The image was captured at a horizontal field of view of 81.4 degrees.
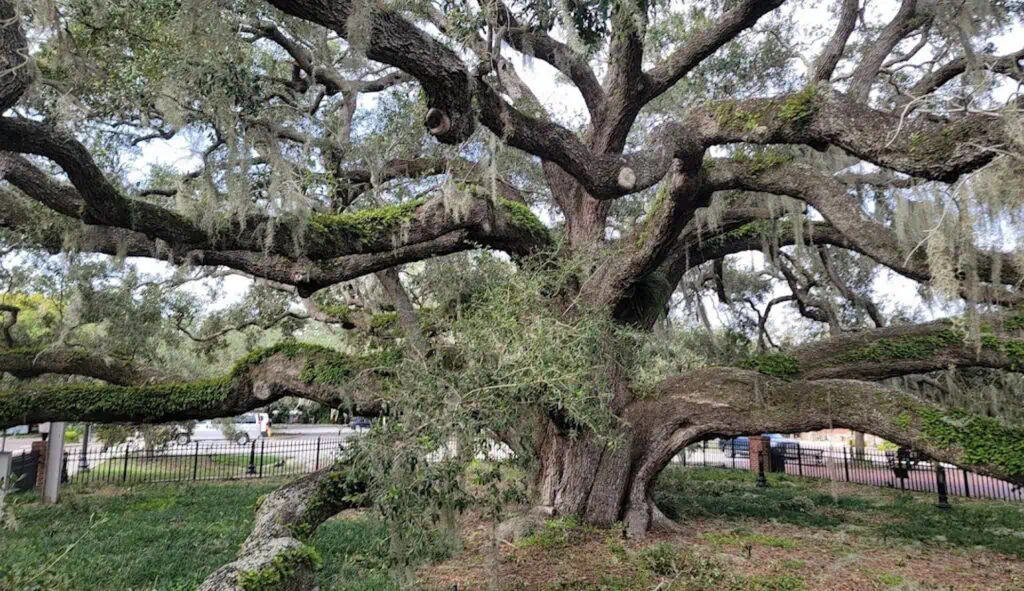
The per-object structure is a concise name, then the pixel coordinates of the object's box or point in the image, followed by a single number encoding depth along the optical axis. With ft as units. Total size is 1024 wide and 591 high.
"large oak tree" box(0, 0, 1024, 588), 13.14
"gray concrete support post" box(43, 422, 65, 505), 31.09
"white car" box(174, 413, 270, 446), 81.10
